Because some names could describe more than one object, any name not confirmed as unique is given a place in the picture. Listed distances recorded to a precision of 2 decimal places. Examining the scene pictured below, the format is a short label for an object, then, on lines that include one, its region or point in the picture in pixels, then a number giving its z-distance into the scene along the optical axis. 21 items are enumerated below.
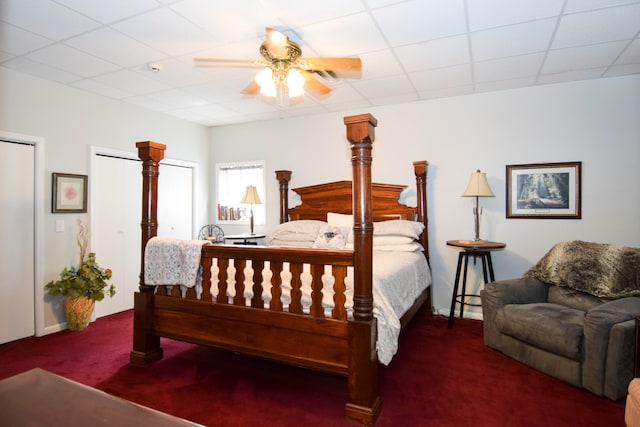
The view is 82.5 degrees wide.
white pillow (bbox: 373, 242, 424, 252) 3.68
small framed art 3.62
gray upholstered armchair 2.27
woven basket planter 3.57
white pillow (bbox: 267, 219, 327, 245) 4.16
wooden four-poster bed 2.06
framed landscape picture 3.59
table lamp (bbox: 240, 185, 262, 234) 4.71
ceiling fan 2.40
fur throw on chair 2.73
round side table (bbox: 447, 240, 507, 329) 3.47
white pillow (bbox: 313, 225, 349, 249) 3.72
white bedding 2.18
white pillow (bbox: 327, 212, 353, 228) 4.20
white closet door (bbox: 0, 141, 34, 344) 3.29
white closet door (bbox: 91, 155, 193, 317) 4.07
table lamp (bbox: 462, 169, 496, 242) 3.58
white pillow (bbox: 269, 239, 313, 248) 4.11
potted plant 3.57
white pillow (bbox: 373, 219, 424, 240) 3.75
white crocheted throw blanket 2.63
